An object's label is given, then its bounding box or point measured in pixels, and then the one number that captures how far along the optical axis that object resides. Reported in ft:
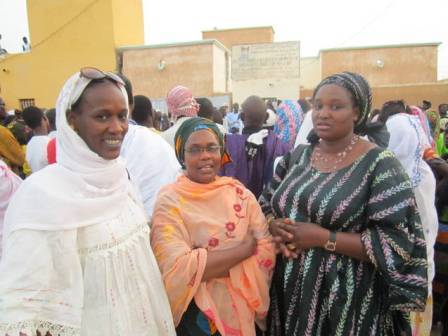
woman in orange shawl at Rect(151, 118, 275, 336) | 5.50
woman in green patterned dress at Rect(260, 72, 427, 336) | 5.36
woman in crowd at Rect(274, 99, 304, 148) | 14.78
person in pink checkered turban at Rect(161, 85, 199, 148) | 12.58
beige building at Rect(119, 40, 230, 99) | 67.21
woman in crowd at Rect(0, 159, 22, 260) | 7.77
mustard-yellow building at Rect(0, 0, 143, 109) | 67.51
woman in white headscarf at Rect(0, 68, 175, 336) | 3.97
